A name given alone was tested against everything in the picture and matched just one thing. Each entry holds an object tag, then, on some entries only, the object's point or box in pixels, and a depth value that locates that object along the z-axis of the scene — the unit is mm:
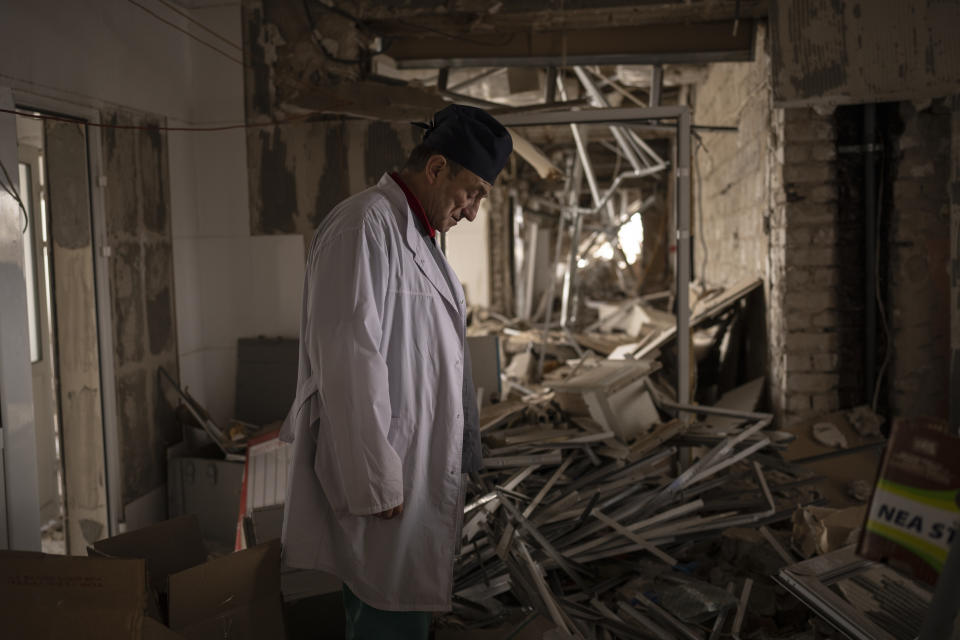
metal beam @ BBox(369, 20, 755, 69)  4367
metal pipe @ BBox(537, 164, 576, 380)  6418
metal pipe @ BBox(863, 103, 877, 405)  3760
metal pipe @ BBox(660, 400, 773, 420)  3686
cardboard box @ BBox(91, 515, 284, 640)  2002
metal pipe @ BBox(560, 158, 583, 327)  7203
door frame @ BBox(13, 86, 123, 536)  3357
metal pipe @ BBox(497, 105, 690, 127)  3446
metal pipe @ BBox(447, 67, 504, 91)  5078
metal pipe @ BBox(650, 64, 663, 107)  4684
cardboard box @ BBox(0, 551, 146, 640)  1768
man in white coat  1621
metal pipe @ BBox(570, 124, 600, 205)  5621
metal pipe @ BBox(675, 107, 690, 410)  3463
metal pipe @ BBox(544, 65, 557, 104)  4385
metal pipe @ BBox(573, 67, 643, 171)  4980
